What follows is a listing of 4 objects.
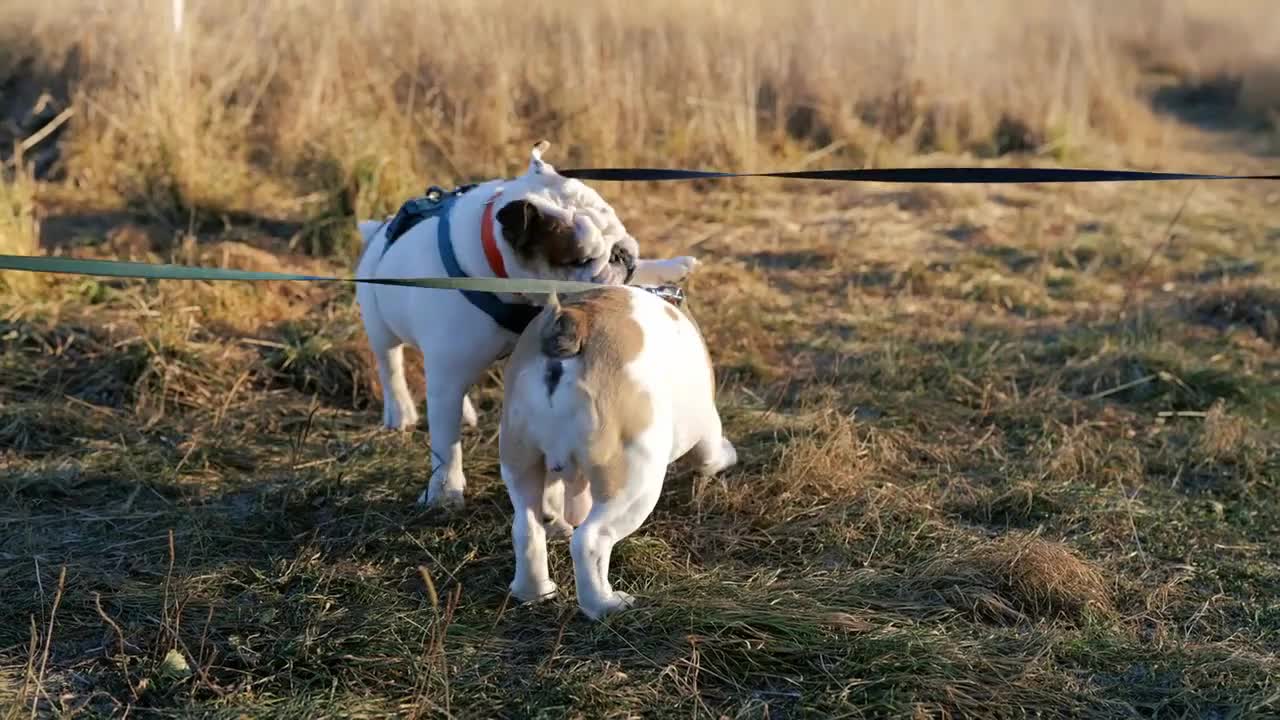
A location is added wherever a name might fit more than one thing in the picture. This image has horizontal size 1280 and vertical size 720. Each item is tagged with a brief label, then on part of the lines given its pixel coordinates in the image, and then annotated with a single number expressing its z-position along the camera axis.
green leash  2.57
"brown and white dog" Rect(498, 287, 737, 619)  2.80
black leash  3.13
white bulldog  3.25
